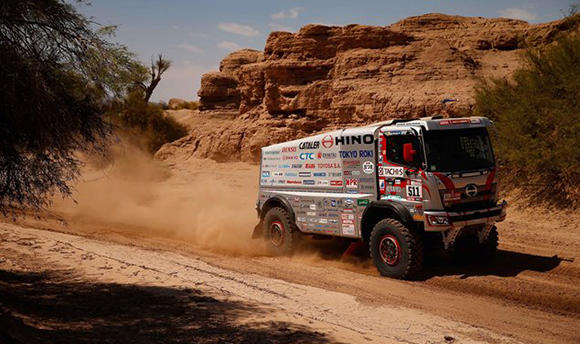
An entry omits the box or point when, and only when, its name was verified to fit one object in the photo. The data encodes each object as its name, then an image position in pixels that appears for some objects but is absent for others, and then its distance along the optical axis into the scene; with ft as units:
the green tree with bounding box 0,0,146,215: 19.45
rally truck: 30.86
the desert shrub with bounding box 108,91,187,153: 136.05
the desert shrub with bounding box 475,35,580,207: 50.57
